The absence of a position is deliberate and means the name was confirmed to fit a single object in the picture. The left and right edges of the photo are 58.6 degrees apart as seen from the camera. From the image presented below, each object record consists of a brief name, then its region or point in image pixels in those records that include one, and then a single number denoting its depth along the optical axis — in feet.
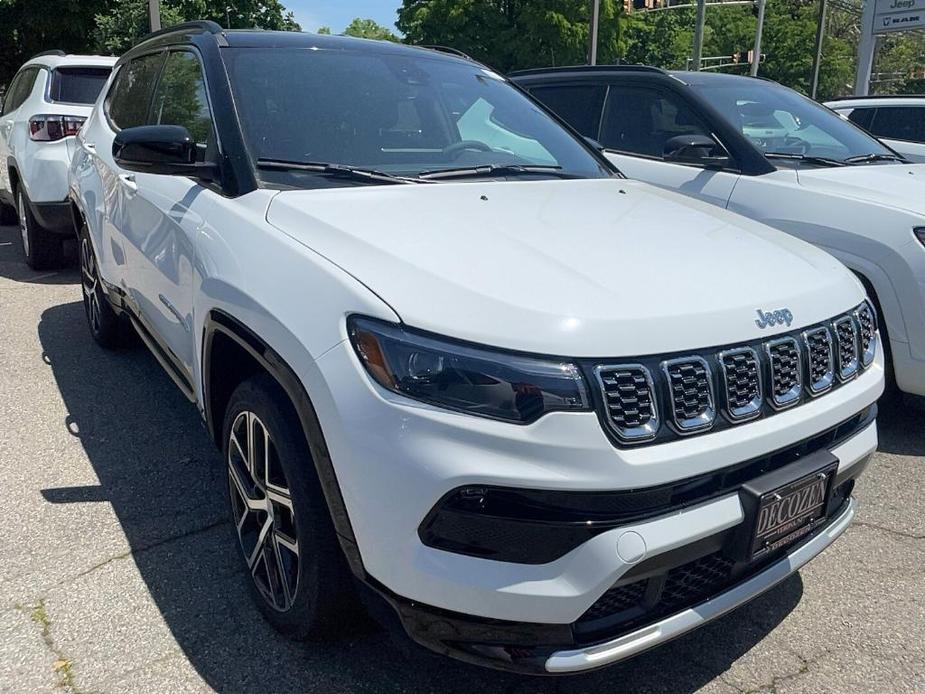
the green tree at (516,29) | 118.52
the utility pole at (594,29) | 82.02
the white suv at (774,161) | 12.92
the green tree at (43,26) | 58.65
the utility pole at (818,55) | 107.86
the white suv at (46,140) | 22.06
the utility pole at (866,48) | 63.36
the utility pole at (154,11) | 41.57
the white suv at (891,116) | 27.35
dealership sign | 59.21
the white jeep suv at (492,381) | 5.94
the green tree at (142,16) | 59.98
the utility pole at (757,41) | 100.99
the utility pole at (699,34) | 83.10
